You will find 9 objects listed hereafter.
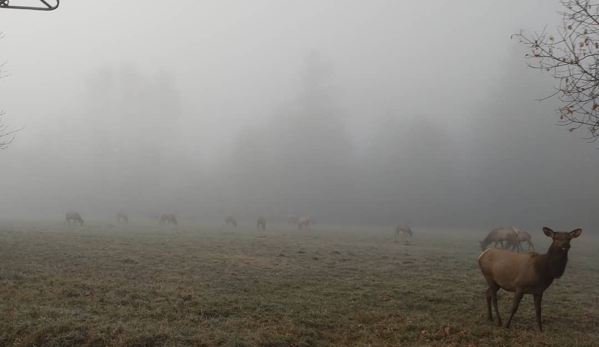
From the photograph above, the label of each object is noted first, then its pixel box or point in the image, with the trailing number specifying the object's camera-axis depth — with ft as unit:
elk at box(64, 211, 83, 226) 125.49
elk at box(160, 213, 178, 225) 155.12
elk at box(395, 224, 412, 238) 125.70
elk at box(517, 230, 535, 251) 87.49
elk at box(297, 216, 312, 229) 159.69
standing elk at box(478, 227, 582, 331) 26.63
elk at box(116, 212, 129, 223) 160.56
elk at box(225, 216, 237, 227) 166.30
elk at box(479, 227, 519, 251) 85.92
